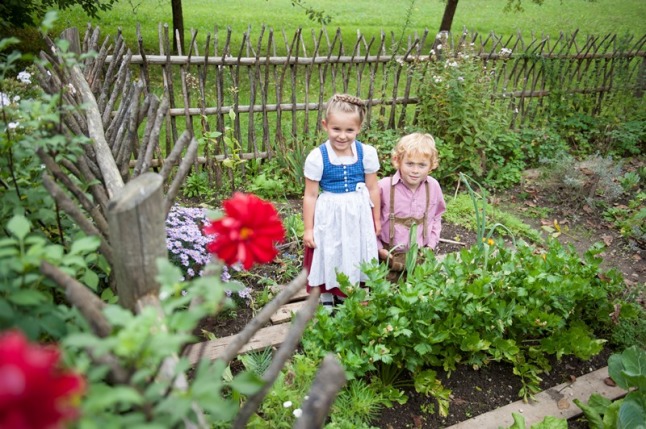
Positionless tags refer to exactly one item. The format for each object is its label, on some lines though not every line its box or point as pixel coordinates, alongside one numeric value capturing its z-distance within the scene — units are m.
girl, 3.02
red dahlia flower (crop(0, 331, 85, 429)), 0.42
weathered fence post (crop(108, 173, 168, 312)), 0.99
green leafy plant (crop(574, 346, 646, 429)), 2.25
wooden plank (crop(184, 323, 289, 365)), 2.70
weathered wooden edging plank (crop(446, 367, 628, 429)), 2.51
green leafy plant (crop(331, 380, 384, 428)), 2.37
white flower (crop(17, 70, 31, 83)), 2.44
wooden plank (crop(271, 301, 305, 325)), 3.14
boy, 3.16
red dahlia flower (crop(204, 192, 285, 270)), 0.98
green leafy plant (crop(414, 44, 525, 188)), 5.50
